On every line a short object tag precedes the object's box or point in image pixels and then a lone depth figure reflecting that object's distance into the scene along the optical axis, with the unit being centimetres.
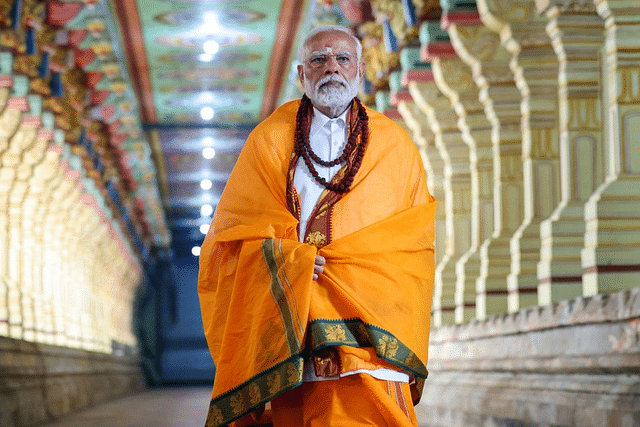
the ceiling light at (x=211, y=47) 1672
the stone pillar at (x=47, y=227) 1558
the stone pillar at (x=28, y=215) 1402
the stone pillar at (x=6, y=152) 1188
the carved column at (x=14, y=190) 1295
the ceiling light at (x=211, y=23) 1550
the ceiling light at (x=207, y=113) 2080
